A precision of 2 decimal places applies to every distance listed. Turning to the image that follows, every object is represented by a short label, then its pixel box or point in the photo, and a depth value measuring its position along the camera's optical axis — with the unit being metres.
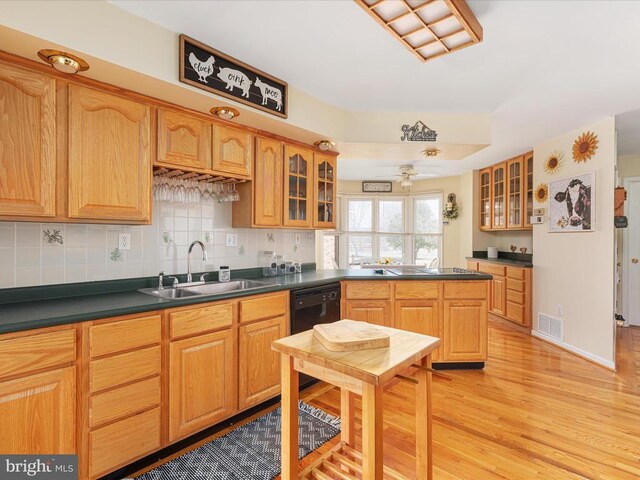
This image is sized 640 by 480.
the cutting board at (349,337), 1.29
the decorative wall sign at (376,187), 6.52
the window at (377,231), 6.52
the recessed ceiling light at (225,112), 2.32
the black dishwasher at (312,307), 2.61
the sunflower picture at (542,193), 4.06
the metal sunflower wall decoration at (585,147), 3.41
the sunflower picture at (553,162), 3.86
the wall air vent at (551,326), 3.82
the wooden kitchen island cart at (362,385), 1.16
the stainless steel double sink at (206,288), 2.30
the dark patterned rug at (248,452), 1.77
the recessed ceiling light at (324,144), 3.16
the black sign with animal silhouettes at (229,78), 2.00
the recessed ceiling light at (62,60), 1.60
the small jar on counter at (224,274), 2.72
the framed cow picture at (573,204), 3.42
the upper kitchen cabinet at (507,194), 4.52
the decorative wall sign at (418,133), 3.18
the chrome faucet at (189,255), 2.52
